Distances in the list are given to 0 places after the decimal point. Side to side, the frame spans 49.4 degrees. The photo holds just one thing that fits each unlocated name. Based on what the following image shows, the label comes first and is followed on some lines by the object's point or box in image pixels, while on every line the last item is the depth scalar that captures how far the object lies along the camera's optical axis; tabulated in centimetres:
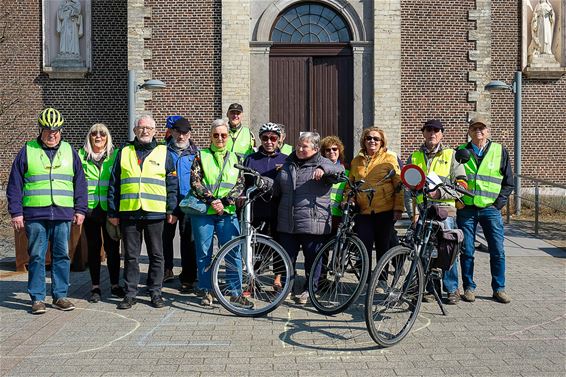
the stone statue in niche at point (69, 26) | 1723
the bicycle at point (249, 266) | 611
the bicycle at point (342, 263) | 597
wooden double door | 1622
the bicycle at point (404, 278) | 506
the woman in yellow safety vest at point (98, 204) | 688
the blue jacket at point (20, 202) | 625
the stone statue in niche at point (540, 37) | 1700
